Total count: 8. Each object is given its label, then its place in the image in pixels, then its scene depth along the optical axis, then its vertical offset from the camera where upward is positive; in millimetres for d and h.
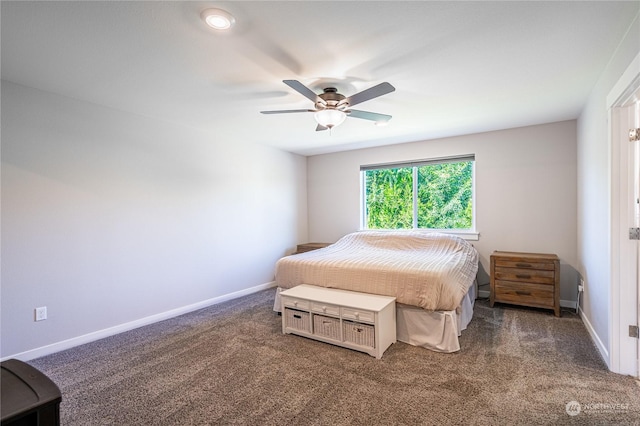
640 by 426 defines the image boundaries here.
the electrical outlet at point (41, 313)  2598 -847
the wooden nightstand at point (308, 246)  5122 -604
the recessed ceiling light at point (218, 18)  1642 +1076
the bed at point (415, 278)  2578 -655
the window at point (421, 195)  4426 +229
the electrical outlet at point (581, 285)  3262 -848
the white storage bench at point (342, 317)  2498 -941
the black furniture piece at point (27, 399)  818 -520
